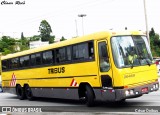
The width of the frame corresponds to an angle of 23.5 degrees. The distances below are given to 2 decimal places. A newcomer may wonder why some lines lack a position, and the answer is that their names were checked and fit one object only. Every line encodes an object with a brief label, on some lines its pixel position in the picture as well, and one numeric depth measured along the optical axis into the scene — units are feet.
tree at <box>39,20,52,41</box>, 441.27
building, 405.12
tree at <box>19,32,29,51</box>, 496.80
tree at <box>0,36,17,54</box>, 420.36
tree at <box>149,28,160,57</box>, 333.83
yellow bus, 45.83
